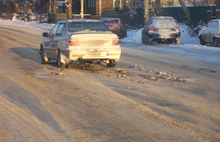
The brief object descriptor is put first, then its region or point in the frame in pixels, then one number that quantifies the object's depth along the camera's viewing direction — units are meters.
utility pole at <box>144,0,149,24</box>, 32.38
